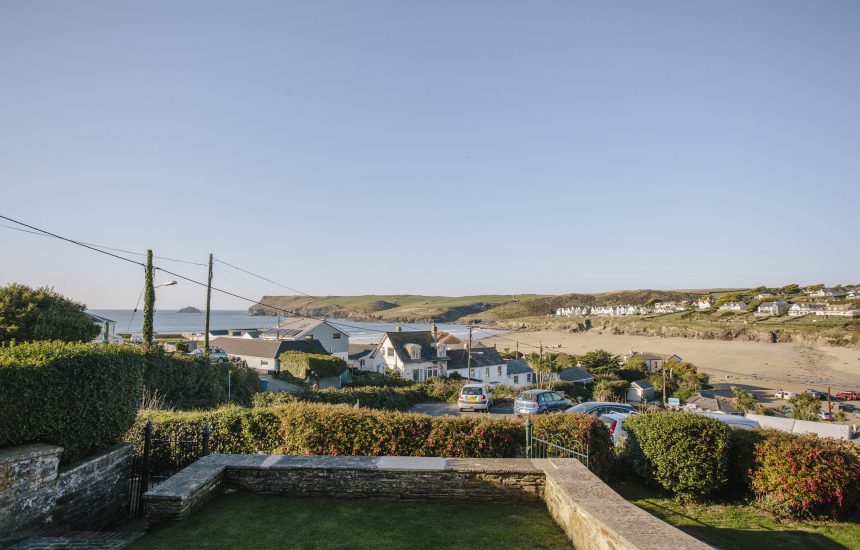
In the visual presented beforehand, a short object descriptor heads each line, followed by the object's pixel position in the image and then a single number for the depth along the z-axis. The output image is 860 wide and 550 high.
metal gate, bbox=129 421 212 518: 8.89
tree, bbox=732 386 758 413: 36.75
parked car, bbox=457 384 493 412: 29.00
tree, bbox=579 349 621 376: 56.06
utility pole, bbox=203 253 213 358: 26.72
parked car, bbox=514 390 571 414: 24.51
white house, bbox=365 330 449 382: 51.25
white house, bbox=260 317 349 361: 58.94
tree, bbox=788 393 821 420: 31.40
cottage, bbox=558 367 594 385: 49.56
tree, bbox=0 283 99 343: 17.28
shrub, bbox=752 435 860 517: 8.59
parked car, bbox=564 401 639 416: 19.56
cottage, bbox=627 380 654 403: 47.75
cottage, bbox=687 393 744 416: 35.78
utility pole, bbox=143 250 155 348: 24.62
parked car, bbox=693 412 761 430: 16.60
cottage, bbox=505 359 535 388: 55.12
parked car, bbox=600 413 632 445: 12.82
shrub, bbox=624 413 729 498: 9.66
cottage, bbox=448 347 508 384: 51.62
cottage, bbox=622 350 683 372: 60.17
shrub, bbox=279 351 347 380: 41.28
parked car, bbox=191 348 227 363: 44.98
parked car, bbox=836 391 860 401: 42.58
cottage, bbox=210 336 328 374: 46.91
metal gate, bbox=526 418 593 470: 10.37
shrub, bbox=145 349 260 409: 24.02
